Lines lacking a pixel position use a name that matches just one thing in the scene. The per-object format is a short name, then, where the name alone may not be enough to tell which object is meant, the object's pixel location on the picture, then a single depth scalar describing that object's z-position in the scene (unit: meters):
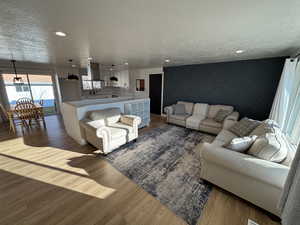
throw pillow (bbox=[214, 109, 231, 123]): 3.65
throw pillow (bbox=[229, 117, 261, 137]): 2.48
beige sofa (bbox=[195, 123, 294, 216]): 1.32
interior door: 5.79
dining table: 3.76
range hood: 4.31
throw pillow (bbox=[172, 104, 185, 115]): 4.57
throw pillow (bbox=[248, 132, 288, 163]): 1.41
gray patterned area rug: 1.61
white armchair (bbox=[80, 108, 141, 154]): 2.55
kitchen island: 3.02
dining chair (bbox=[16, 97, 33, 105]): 4.25
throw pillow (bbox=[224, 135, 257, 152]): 1.70
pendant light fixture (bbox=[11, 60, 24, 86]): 4.11
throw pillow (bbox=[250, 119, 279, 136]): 1.91
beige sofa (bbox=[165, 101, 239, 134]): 3.53
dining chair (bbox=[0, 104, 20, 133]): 3.75
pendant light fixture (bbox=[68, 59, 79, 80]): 4.30
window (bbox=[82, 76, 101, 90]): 6.57
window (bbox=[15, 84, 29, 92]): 5.26
